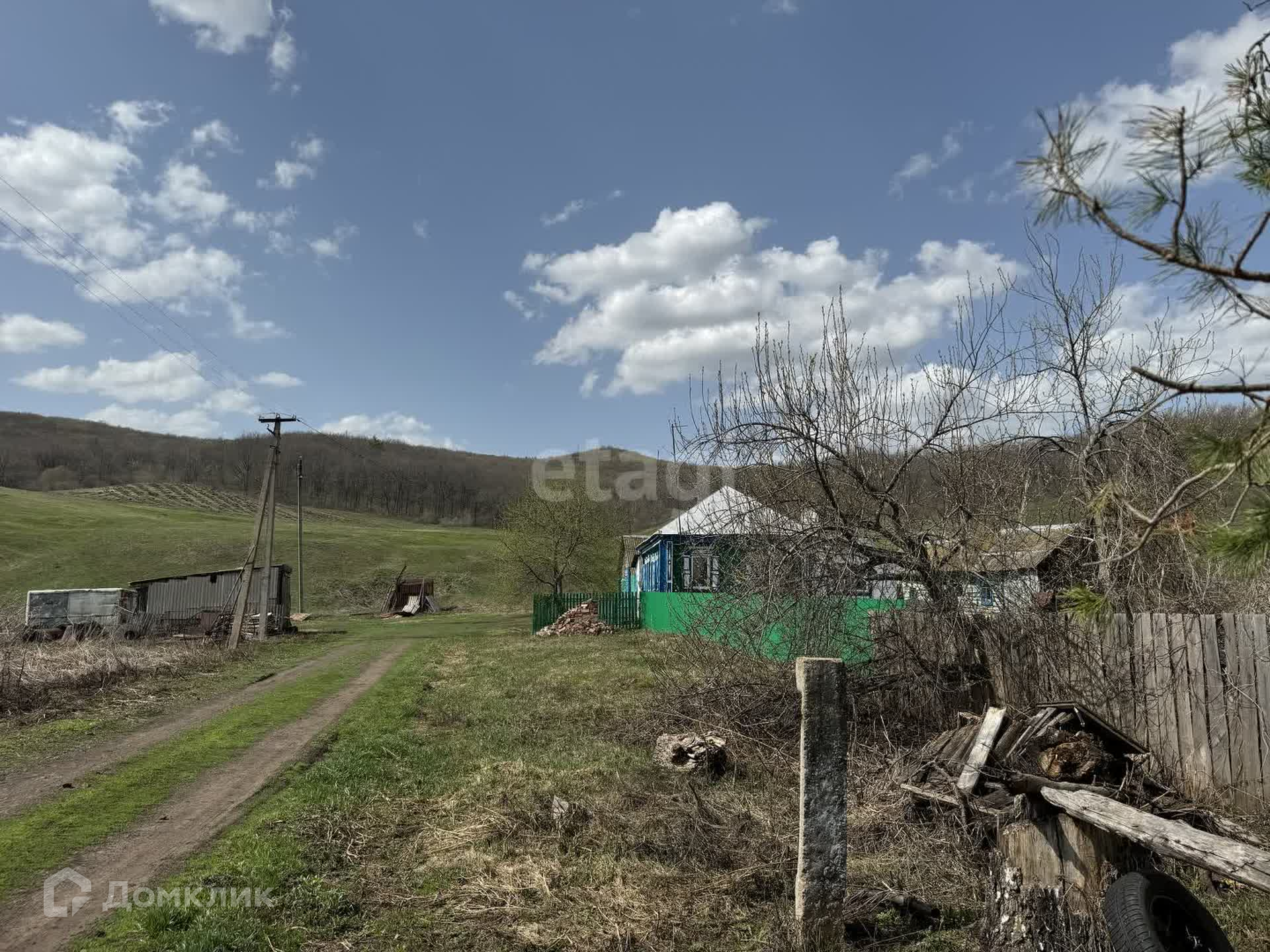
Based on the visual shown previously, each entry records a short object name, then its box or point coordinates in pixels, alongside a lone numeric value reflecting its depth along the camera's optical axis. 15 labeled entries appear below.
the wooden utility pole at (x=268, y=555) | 21.83
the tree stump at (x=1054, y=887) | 3.80
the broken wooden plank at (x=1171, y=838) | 3.12
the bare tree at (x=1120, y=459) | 7.10
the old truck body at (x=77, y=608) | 25.19
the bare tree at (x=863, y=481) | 7.15
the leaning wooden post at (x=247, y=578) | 21.56
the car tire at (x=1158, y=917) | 3.33
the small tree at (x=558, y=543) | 39.53
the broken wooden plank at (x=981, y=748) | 4.92
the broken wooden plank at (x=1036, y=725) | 5.12
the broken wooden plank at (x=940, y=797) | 4.86
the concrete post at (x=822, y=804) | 4.20
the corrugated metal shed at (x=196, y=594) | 29.73
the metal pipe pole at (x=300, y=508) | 40.31
